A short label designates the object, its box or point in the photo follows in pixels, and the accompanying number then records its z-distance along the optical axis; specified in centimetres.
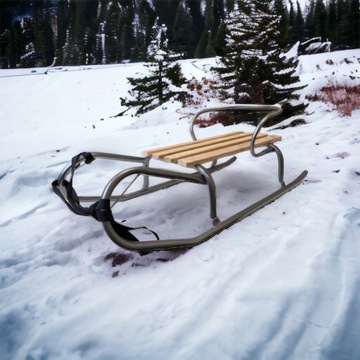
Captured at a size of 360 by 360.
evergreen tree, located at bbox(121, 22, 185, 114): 1095
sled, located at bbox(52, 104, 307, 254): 167
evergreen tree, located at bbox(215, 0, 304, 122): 611
